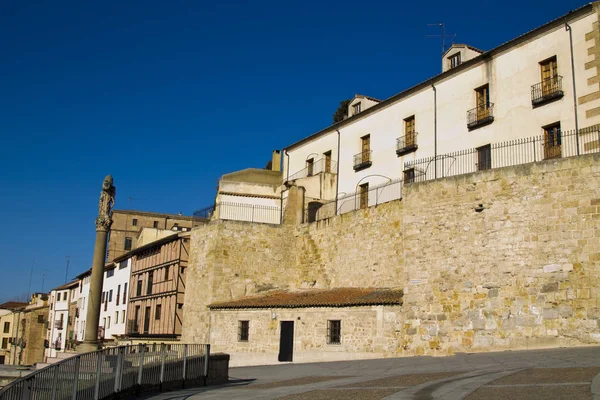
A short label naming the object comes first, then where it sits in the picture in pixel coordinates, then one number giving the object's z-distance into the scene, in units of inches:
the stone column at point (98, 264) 743.7
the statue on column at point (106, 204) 792.0
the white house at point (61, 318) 2412.3
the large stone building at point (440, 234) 787.4
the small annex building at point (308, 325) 931.3
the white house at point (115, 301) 1808.6
